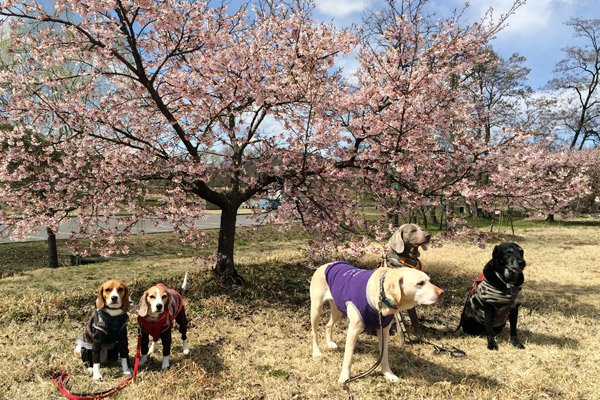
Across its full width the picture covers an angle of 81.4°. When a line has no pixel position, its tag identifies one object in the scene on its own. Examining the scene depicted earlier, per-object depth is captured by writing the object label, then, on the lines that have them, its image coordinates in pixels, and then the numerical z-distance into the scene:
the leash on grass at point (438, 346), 4.29
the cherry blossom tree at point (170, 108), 5.48
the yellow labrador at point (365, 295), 3.00
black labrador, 4.14
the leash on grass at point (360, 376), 3.29
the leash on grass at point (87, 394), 3.24
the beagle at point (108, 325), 3.49
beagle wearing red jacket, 3.58
